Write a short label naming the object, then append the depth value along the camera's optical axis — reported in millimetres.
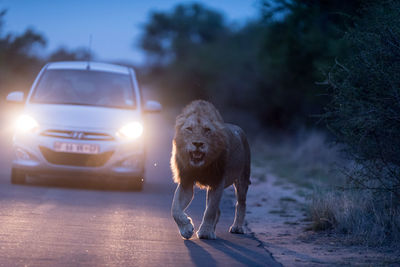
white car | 21355
